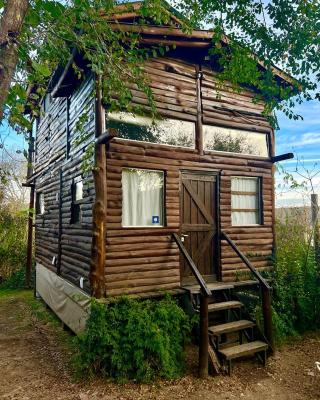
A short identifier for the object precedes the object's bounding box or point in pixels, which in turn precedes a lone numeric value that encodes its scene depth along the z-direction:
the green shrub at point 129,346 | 5.53
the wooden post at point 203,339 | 5.62
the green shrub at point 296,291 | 7.62
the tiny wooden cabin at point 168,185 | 6.85
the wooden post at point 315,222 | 8.94
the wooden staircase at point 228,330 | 5.85
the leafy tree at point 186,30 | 4.09
